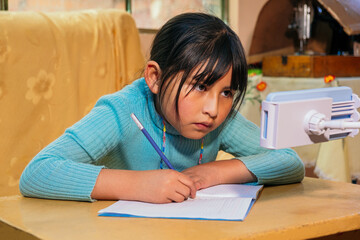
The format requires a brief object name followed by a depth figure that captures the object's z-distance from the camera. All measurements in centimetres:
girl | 125
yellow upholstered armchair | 192
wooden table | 105
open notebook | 112
